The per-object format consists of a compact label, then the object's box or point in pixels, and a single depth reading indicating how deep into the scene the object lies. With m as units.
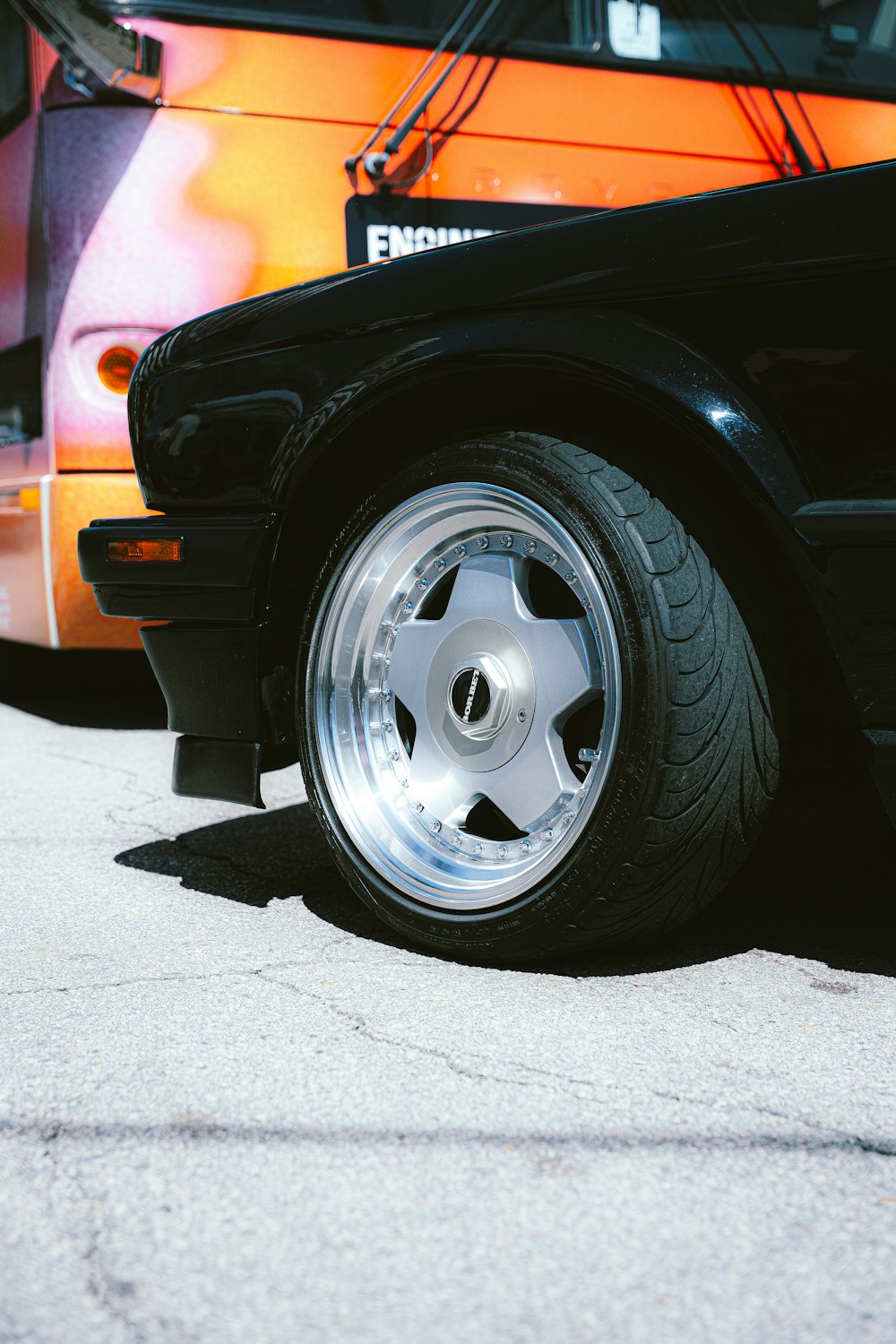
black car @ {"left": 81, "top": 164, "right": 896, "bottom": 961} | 1.92
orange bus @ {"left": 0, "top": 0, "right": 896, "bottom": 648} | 4.20
